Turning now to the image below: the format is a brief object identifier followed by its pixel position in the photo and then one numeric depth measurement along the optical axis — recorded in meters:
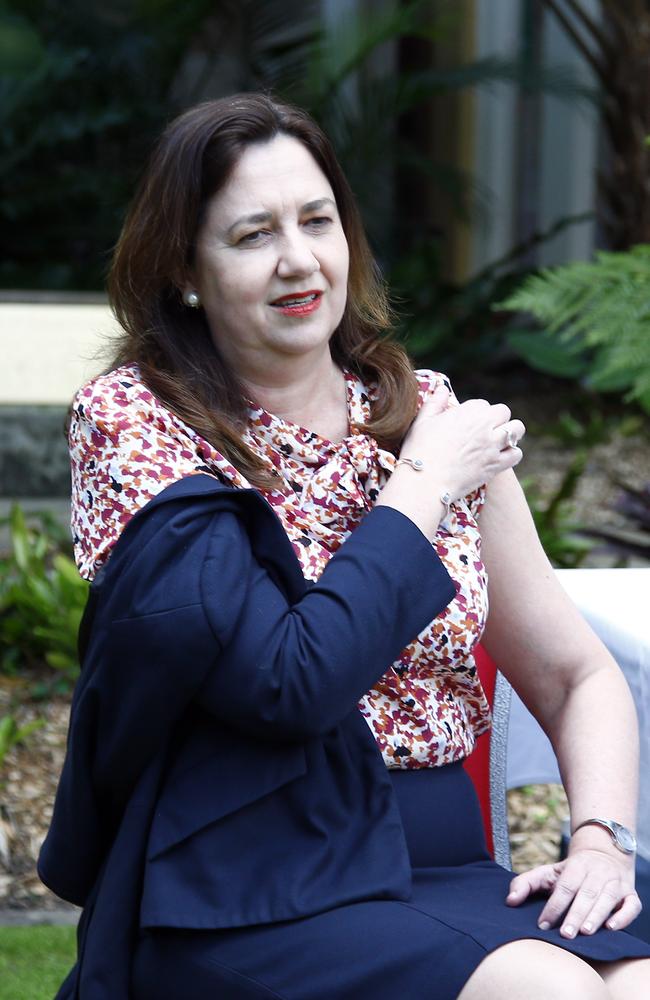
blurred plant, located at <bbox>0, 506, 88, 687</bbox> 4.33
